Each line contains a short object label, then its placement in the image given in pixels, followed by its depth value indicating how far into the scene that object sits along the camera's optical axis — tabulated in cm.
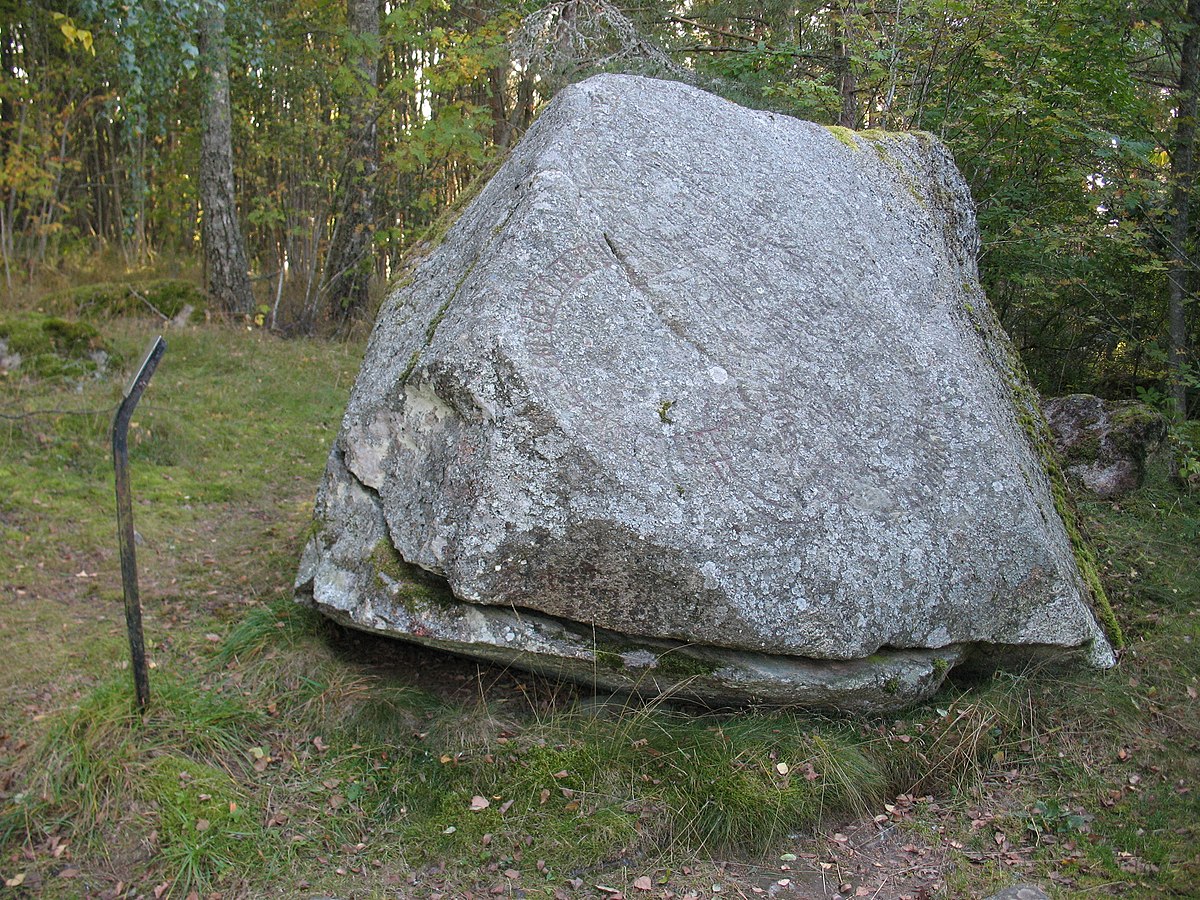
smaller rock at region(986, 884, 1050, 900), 303
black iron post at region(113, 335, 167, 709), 327
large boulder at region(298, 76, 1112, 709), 338
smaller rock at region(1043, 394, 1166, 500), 582
